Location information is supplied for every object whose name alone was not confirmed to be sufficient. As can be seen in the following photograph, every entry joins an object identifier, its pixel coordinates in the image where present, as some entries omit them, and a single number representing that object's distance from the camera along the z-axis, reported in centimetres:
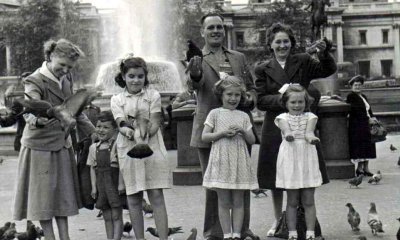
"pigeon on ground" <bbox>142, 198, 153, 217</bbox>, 770
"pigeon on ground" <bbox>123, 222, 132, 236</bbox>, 686
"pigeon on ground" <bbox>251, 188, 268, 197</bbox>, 902
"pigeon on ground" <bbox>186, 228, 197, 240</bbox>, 557
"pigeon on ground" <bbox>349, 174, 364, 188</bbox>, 942
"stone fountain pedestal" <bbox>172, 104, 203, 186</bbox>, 1076
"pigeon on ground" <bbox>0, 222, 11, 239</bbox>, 664
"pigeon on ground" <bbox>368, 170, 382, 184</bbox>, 1017
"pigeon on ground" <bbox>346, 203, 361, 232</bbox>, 657
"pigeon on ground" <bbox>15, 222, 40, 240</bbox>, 636
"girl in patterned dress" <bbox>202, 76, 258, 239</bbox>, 583
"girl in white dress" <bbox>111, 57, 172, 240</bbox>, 574
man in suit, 618
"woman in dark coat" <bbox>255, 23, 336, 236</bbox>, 636
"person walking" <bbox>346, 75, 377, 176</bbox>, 1109
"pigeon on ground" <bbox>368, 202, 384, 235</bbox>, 635
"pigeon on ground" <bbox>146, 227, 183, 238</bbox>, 646
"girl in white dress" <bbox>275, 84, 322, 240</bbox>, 588
